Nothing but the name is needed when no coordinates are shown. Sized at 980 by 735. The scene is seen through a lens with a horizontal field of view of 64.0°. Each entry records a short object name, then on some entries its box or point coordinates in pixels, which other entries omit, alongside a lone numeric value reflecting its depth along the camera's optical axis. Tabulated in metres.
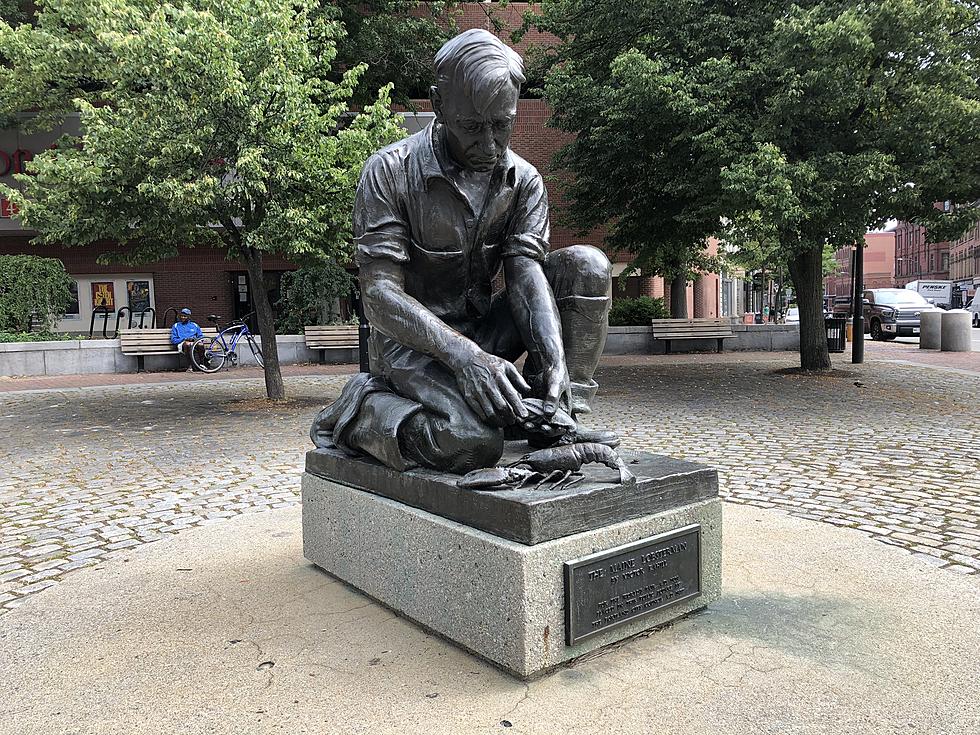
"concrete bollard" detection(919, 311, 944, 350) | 23.16
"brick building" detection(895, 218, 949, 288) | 102.38
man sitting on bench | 18.55
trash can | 20.61
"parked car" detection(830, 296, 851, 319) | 34.55
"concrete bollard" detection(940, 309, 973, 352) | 21.92
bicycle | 18.62
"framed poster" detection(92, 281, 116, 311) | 26.81
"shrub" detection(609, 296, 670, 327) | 23.05
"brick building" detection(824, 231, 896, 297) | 124.88
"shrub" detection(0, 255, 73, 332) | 18.64
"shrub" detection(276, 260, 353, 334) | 22.22
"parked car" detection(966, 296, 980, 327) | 42.03
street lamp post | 18.08
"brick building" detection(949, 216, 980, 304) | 84.94
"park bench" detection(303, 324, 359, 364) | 19.95
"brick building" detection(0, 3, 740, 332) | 25.34
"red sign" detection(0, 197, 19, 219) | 23.97
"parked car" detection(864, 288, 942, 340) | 29.03
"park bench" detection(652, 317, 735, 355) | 21.89
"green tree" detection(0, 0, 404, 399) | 9.77
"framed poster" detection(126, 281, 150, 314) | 26.80
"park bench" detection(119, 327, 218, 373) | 18.42
